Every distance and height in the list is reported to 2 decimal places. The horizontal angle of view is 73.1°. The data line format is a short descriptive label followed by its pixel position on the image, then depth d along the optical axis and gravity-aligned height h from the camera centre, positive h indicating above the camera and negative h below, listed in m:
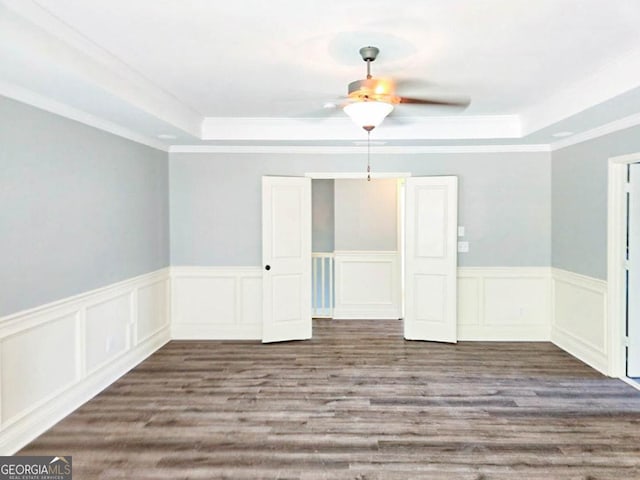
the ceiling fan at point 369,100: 2.73 +0.87
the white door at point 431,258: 5.28 -0.32
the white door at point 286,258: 5.25 -0.31
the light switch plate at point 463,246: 5.43 -0.17
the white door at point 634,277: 4.04 -0.43
